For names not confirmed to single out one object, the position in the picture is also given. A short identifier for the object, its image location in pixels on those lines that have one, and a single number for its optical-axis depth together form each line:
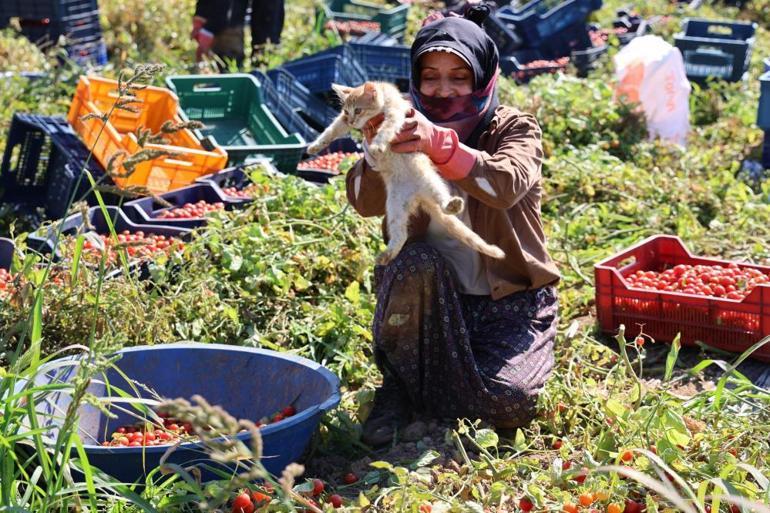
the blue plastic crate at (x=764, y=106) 5.65
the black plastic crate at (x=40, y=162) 4.83
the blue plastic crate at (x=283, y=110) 5.74
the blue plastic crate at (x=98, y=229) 3.83
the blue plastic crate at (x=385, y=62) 6.63
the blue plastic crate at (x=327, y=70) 6.32
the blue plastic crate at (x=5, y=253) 3.91
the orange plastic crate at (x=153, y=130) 4.68
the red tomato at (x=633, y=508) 2.52
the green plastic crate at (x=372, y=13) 8.20
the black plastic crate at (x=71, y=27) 7.02
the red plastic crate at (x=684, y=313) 3.54
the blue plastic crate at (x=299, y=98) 6.08
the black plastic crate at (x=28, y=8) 7.04
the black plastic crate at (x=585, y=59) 7.90
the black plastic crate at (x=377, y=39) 7.40
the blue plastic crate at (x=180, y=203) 4.41
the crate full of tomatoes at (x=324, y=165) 5.08
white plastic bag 6.16
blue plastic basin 2.85
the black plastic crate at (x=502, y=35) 7.68
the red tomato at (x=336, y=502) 2.53
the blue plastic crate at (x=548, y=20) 8.10
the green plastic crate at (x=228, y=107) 5.65
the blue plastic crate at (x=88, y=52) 6.95
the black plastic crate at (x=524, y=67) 7.45
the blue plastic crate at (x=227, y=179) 4.77
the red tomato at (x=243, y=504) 2.43
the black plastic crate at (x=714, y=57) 7.53
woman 2.95
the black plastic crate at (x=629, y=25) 8.84
